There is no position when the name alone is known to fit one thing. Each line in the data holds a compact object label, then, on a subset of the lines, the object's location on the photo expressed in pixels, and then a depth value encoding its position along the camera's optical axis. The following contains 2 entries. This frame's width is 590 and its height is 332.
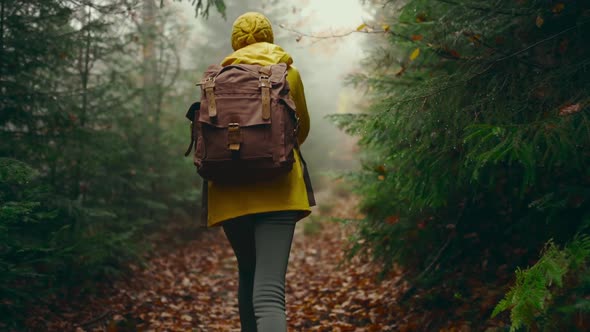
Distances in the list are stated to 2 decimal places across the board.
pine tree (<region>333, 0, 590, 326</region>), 2.42
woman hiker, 2.41
